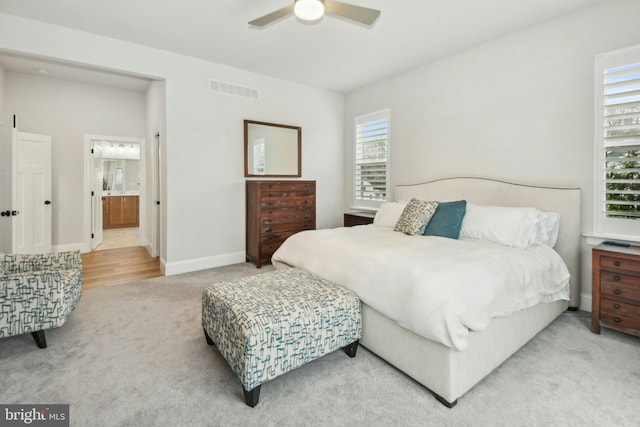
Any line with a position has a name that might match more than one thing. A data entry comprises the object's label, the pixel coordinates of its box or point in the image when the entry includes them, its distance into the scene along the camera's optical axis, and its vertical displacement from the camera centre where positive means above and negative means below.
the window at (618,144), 2.62 +0.52
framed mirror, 4.66 +0.83
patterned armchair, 2.09 -0.69
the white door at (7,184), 3.17 +0.18
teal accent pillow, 2.99 -0.17
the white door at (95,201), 5.57 +0.03
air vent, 4.32 +1.62
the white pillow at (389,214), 3.72 -0.14
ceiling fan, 2.28 +1.43
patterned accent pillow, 3.12 -0.14
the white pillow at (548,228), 2.83 -0.23
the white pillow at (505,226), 2.68 -0.20
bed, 1.70 -0.79
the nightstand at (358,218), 4.76 -0.24
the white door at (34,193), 4.68 +0.14
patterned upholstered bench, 1.67 -0.70
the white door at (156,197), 4.98 +0.09
